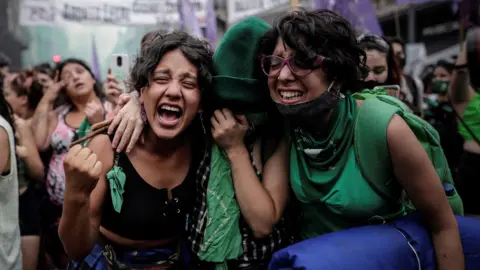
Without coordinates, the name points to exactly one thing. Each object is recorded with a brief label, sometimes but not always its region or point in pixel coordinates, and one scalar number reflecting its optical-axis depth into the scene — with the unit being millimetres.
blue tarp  1719
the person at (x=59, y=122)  4195
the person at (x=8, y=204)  2369
